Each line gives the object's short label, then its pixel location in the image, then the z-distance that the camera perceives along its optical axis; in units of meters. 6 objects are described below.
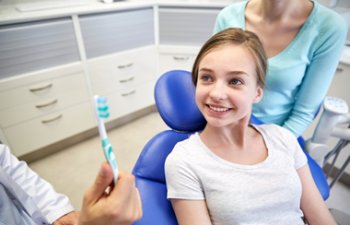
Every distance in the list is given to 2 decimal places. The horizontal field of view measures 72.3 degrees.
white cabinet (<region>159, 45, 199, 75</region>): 2.10
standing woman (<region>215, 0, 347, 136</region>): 0.93
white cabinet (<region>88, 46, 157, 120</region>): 1.90
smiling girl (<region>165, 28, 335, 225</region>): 0.73
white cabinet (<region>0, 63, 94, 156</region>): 1.59
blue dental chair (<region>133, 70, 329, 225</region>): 0.79
